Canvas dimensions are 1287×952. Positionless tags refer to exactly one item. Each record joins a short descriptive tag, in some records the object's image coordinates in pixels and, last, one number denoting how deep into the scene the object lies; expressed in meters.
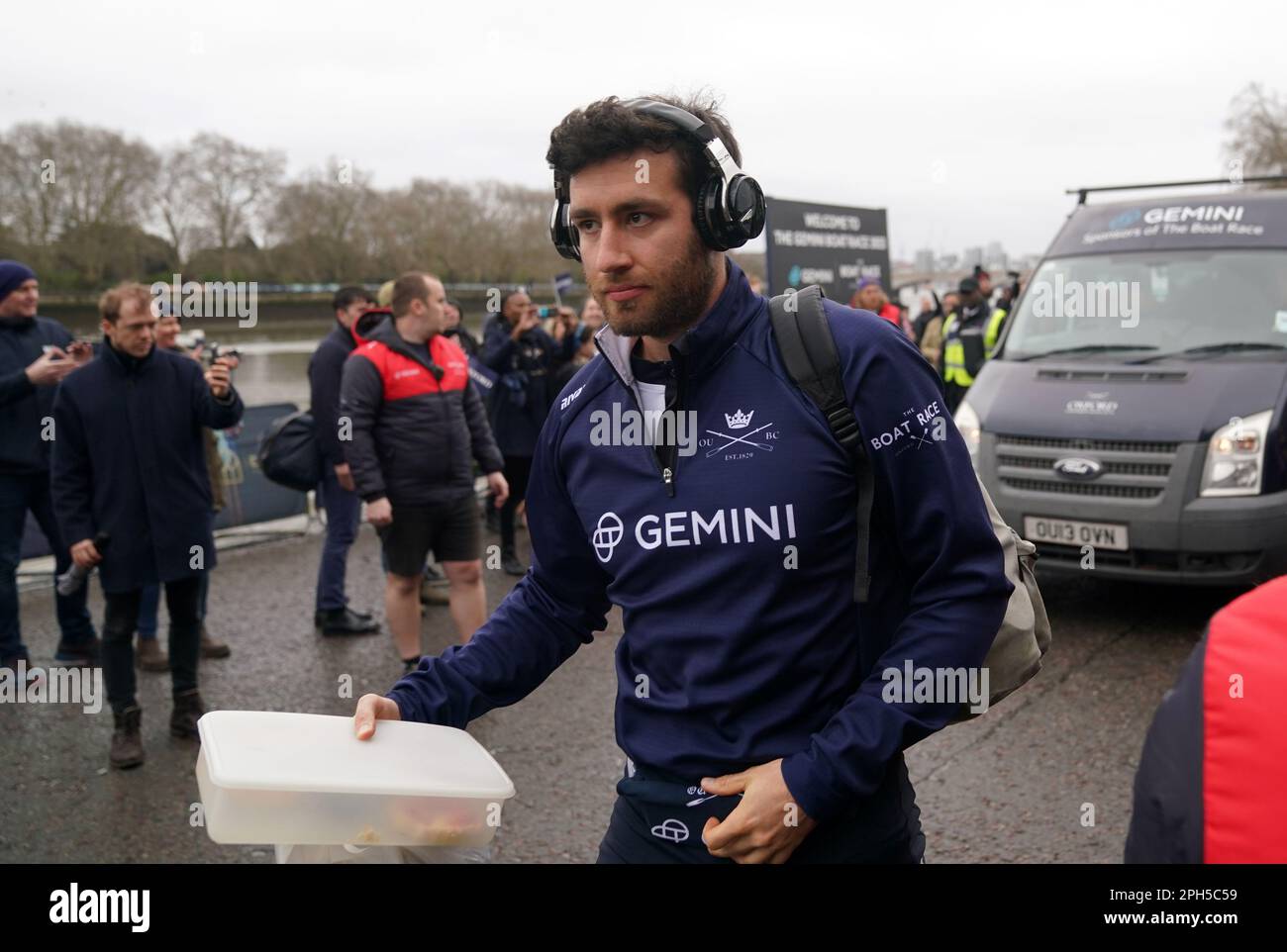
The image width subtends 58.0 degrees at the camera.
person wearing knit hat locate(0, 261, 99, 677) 6.11
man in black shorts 5.72
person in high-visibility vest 12.77
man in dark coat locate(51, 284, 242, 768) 5.09
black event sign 14.74
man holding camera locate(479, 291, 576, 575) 8.70
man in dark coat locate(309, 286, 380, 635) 7.01
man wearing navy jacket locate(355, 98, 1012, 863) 1.81
